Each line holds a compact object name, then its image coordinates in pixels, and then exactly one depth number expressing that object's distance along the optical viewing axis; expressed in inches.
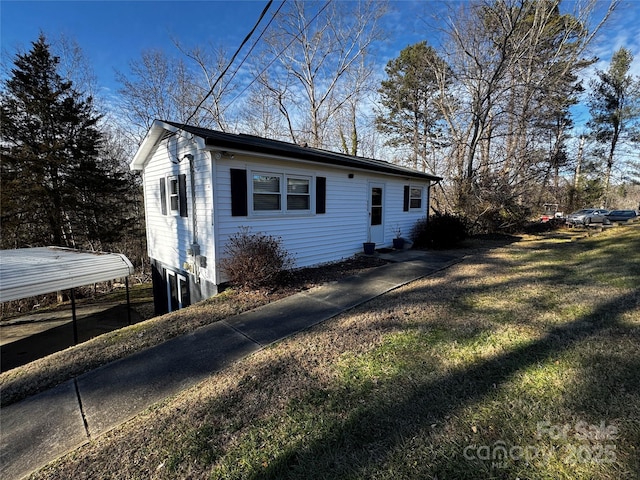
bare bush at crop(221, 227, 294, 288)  217.6
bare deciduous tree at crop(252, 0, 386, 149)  629.9
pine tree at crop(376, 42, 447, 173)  725.9
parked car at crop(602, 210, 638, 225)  806.0
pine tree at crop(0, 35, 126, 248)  425.4
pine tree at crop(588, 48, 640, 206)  995.9
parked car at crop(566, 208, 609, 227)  726.5
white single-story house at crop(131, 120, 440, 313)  228.1
